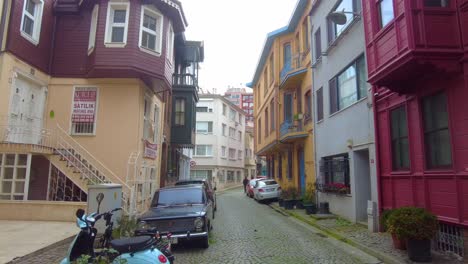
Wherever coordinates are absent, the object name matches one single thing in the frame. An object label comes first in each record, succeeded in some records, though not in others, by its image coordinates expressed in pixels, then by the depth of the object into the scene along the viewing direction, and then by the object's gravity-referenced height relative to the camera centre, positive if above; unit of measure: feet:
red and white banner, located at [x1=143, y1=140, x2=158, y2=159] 52.80 +4.83
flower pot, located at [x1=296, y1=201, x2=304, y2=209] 58.10 -3.25
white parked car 75.72 -1.29
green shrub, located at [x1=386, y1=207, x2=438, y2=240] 23.02 -2.41
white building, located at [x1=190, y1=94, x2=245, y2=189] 166.81 +19.51
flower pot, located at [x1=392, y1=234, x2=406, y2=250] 25.92 -4.06
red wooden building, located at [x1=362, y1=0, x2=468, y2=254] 24.12 +6.59
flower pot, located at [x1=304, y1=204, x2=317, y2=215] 49.85 -3.22
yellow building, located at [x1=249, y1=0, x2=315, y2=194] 64.59 +17.03
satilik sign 49.83 +10.45
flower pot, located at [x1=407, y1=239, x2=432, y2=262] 23.09 -4.03
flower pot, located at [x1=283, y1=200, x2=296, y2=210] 58.65 -3.17
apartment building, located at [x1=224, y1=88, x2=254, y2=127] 379.14 +87.06
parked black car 28.32 -2.79
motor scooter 17.08 -3.14
